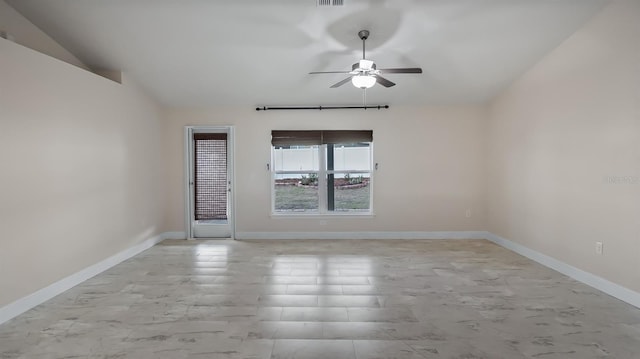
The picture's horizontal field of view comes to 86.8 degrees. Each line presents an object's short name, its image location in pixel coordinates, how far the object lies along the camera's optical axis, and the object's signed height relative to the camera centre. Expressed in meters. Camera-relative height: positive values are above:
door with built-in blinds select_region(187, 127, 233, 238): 6.27 -0.07
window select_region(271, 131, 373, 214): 6.33 +0.03
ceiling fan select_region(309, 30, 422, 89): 3.65 +1.17
